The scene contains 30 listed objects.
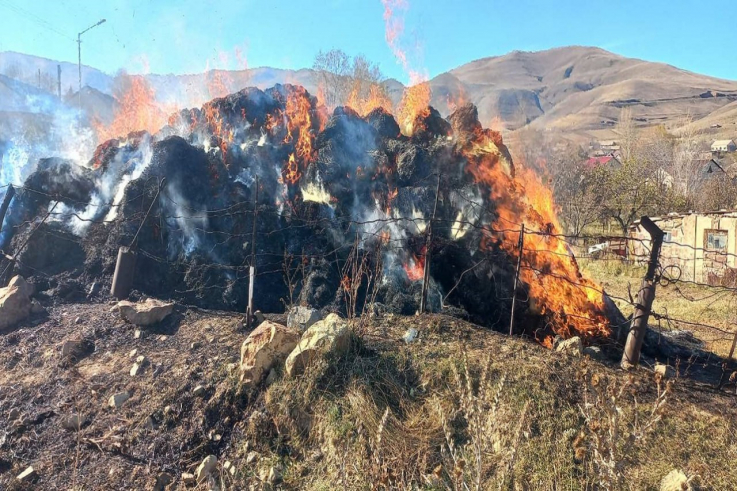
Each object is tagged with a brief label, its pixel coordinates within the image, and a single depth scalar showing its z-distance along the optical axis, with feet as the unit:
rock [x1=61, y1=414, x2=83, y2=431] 15.55
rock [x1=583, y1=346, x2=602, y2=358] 19.47
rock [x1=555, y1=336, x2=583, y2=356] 18.49
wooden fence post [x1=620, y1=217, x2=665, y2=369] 16.67
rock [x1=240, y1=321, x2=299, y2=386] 16.35
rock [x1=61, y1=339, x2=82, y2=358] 19.56
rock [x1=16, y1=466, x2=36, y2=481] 13.69
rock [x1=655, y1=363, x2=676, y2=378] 18.15
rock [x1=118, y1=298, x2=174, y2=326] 21.86
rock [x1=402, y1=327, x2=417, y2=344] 19.07
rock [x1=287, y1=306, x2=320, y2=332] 19.26
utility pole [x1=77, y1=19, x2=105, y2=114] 103.90
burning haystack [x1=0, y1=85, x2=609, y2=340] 26.11
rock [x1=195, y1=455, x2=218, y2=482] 13.60
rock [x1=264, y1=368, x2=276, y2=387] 16.27
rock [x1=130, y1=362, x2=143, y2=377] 17.92
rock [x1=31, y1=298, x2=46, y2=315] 23.99
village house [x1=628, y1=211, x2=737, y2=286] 48.01
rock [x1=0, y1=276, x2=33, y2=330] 22.56
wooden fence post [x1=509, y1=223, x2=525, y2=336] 19.80
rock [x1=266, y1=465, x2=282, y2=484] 13.41
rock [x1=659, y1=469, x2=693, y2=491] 11.11
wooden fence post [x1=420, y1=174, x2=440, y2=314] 21.75
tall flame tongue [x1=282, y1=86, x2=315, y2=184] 33.47
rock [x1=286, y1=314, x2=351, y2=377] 16.17
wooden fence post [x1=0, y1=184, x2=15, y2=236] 28.32
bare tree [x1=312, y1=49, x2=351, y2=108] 133.70
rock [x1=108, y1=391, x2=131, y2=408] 16.25
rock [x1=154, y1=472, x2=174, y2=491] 13.52
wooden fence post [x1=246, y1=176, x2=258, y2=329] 21.31
